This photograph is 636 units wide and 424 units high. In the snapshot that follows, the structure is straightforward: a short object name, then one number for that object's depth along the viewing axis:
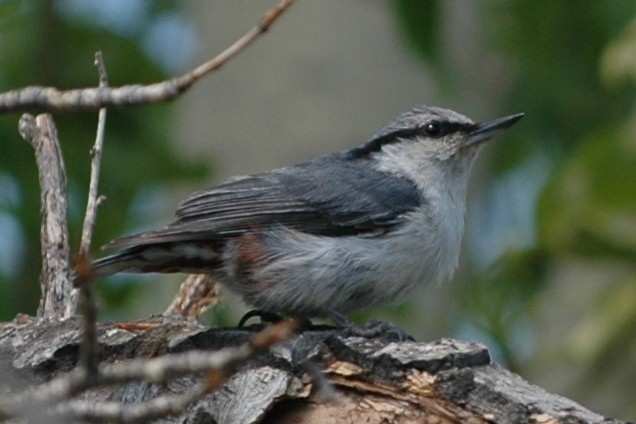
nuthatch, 8.84
